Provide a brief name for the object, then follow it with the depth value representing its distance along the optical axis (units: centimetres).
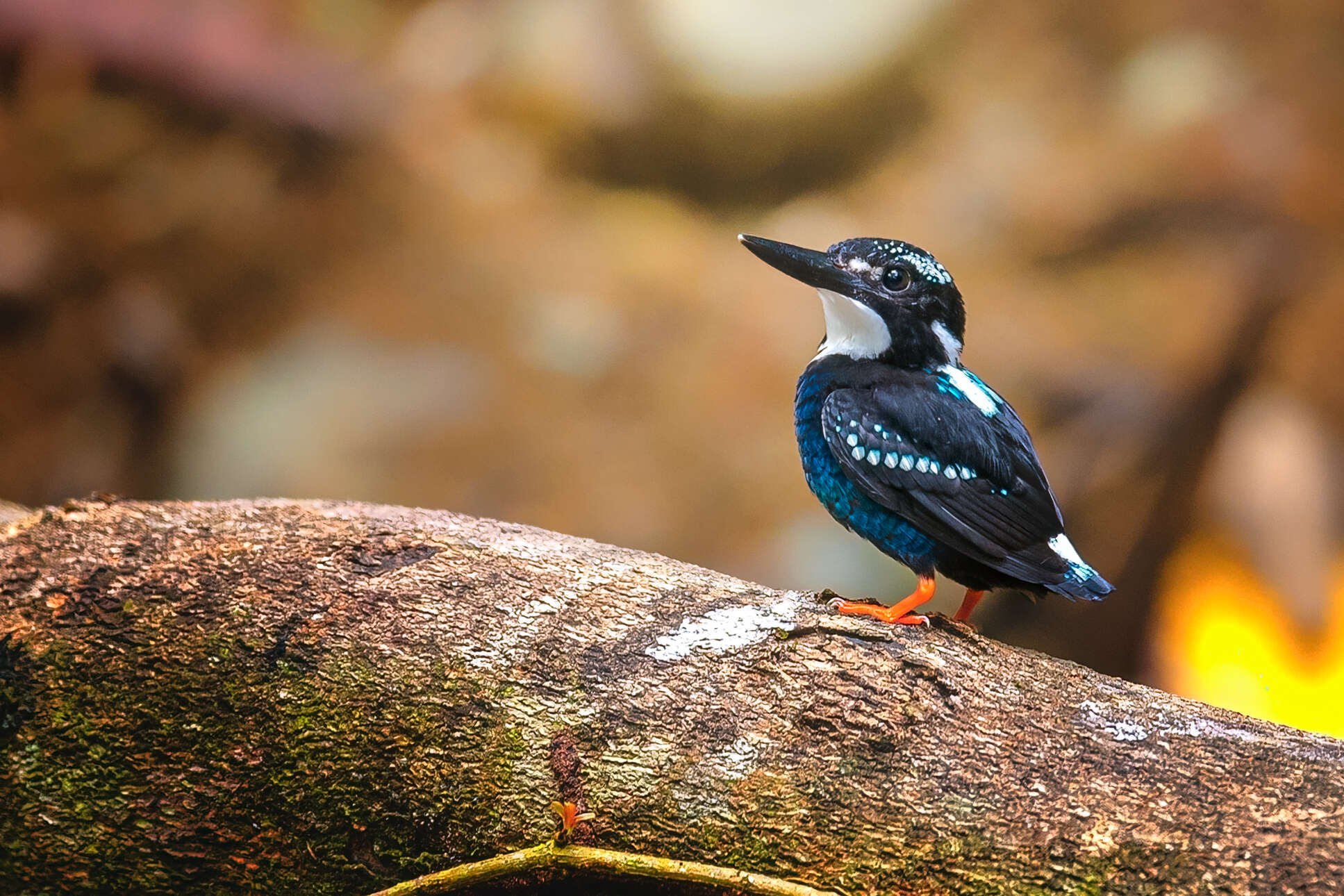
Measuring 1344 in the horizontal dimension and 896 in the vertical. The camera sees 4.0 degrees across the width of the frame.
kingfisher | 416
